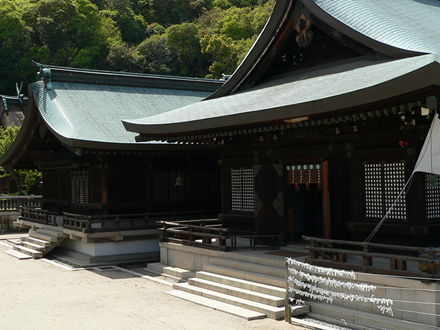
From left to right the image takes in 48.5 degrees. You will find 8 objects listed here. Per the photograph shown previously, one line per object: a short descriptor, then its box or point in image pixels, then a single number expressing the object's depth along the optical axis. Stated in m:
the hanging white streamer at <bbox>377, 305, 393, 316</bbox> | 8.12
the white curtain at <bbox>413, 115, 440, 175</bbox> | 8.49
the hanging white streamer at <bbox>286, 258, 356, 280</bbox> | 8.84
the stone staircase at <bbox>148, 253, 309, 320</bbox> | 9.74
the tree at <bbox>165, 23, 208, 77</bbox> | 58.72
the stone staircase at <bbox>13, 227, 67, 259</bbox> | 18.34
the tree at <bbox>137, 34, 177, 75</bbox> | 58.28
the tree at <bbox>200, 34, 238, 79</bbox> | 51.62
